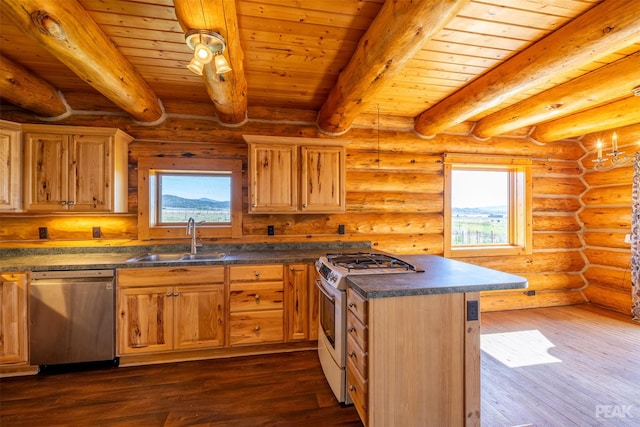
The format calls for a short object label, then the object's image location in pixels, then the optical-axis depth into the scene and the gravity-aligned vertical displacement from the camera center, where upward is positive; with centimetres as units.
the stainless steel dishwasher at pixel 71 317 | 233 -90
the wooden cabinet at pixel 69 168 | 257 +42
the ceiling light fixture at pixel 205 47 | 152 +96
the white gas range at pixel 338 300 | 186 -63
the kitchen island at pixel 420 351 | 156 -80
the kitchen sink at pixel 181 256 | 283 -46
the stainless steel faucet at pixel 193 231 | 295 -20
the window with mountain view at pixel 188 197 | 304 +18
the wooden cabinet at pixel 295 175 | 294 +42
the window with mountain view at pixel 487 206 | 376 +10
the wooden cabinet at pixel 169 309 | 246 -88
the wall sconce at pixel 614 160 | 255 +63
